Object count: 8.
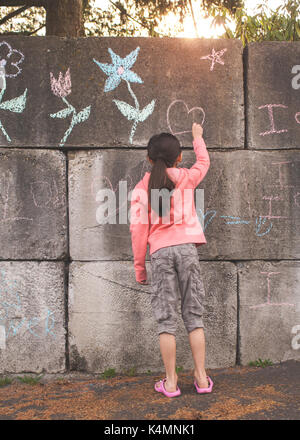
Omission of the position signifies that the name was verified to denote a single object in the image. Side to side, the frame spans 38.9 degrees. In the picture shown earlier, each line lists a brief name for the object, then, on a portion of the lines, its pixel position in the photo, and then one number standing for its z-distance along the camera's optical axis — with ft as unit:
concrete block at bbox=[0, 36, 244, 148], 11.51
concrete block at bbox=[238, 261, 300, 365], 11.66
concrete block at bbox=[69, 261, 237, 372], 11.54
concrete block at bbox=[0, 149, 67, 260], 11.53
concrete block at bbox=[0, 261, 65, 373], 11.47
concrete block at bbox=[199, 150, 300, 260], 11.67
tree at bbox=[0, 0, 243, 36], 17.06
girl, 9.48
